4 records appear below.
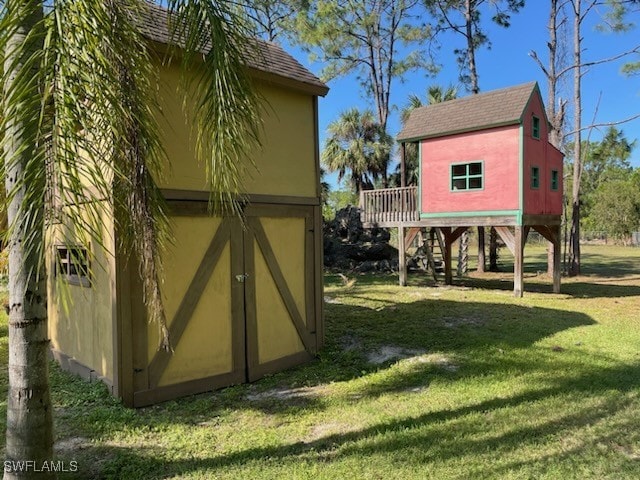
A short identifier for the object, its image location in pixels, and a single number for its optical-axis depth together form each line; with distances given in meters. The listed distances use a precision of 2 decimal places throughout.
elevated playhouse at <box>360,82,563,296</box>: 11.85
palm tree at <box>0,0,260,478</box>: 2.09
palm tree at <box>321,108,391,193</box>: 21.39
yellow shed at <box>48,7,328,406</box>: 4.69
